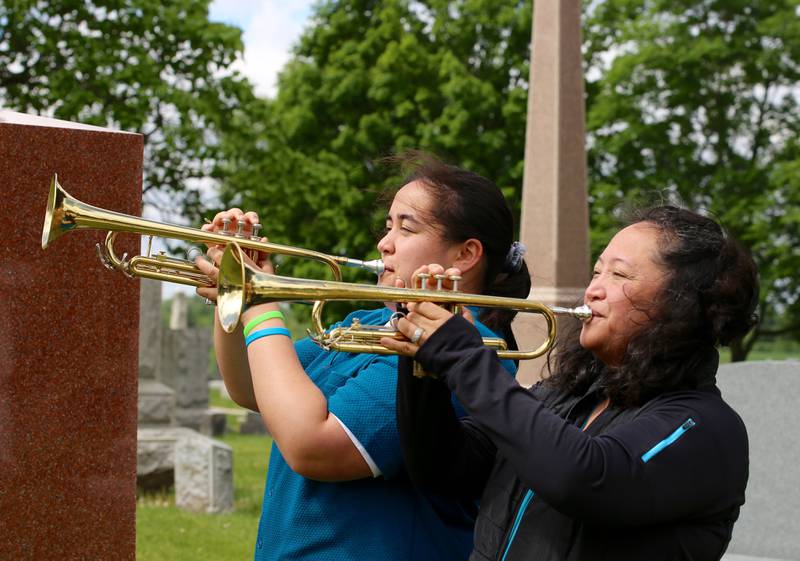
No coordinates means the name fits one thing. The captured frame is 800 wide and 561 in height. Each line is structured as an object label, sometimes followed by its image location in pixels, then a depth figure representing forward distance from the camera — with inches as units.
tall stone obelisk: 315.0
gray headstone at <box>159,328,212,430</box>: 834.8
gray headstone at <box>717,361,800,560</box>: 218.1
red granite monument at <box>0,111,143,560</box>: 158.7
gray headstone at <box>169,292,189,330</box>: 963.3
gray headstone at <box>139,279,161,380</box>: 551.8
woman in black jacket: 84.6
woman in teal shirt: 100.9
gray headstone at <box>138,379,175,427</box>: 500.7
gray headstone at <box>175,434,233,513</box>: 393.4
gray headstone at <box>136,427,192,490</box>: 431.8
